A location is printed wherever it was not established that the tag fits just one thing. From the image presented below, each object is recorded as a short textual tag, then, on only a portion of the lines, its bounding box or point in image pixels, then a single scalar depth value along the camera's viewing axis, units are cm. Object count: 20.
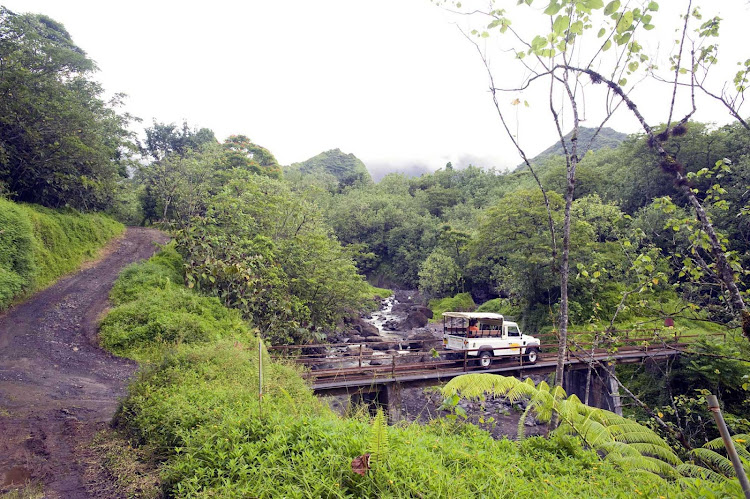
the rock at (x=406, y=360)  1723
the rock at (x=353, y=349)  1905
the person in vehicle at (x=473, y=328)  1486
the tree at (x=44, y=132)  1522
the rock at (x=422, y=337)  2114
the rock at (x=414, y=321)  2983
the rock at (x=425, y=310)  3221
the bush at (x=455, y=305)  3491
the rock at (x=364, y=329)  2594
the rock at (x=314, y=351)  1591
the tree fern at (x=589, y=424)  508
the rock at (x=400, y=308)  3622
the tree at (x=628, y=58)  305
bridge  1185
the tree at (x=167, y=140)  3800
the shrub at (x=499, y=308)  2727
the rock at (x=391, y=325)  2967
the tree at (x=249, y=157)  3700
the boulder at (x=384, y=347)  2227
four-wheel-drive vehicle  1467
